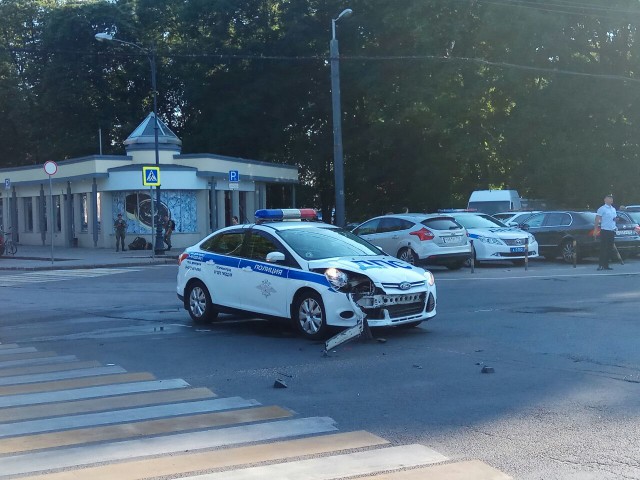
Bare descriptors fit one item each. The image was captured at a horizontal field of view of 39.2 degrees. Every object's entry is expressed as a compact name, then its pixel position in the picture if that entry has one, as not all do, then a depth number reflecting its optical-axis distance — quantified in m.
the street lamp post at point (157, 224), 35.12
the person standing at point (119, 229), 38.34
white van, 35.72
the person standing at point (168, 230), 37.59
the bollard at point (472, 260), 23.61
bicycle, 38.16
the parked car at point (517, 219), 28.67
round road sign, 32.38
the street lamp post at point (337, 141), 31.81
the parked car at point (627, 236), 26.77
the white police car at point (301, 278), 11.87
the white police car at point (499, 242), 25.03
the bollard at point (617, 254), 24.65
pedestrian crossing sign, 33.41
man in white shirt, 22.73
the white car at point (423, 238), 23.61
